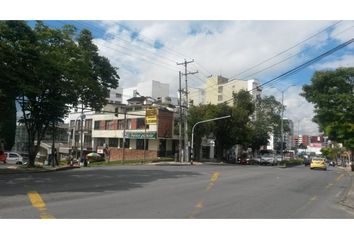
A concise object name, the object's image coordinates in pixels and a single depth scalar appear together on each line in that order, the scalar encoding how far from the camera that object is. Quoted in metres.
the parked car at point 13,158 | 50.56
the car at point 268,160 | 60.61
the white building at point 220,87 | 97.94
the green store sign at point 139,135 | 56.18
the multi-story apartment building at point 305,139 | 159.38
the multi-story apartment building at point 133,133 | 56.62
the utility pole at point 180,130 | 47.51
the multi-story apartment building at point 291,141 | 113.34
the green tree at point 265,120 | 72.19
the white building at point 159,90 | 81.56
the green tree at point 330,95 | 46.16
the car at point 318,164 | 46.03
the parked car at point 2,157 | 41.16
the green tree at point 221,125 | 54.41
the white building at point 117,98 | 93.62
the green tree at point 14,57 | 21.19
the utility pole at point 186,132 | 48.56
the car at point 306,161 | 67.64
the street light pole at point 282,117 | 70.16
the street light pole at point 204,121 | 50.41
